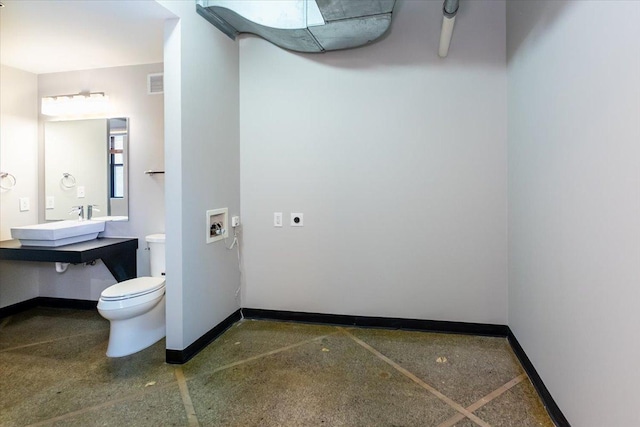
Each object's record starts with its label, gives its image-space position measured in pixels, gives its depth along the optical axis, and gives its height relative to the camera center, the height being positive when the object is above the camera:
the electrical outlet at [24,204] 3.34 +0.10
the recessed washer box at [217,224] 2.65 -0.09
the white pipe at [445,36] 2.34 +1.30
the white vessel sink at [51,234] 2.74 -0.17
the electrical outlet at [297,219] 3.03 -0.06
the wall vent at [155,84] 3.17 +1.22
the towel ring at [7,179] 3.17 +0.33
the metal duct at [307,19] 2.38 +1.42
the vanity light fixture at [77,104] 3.29 +1.07
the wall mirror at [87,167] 3.31 +0.47
